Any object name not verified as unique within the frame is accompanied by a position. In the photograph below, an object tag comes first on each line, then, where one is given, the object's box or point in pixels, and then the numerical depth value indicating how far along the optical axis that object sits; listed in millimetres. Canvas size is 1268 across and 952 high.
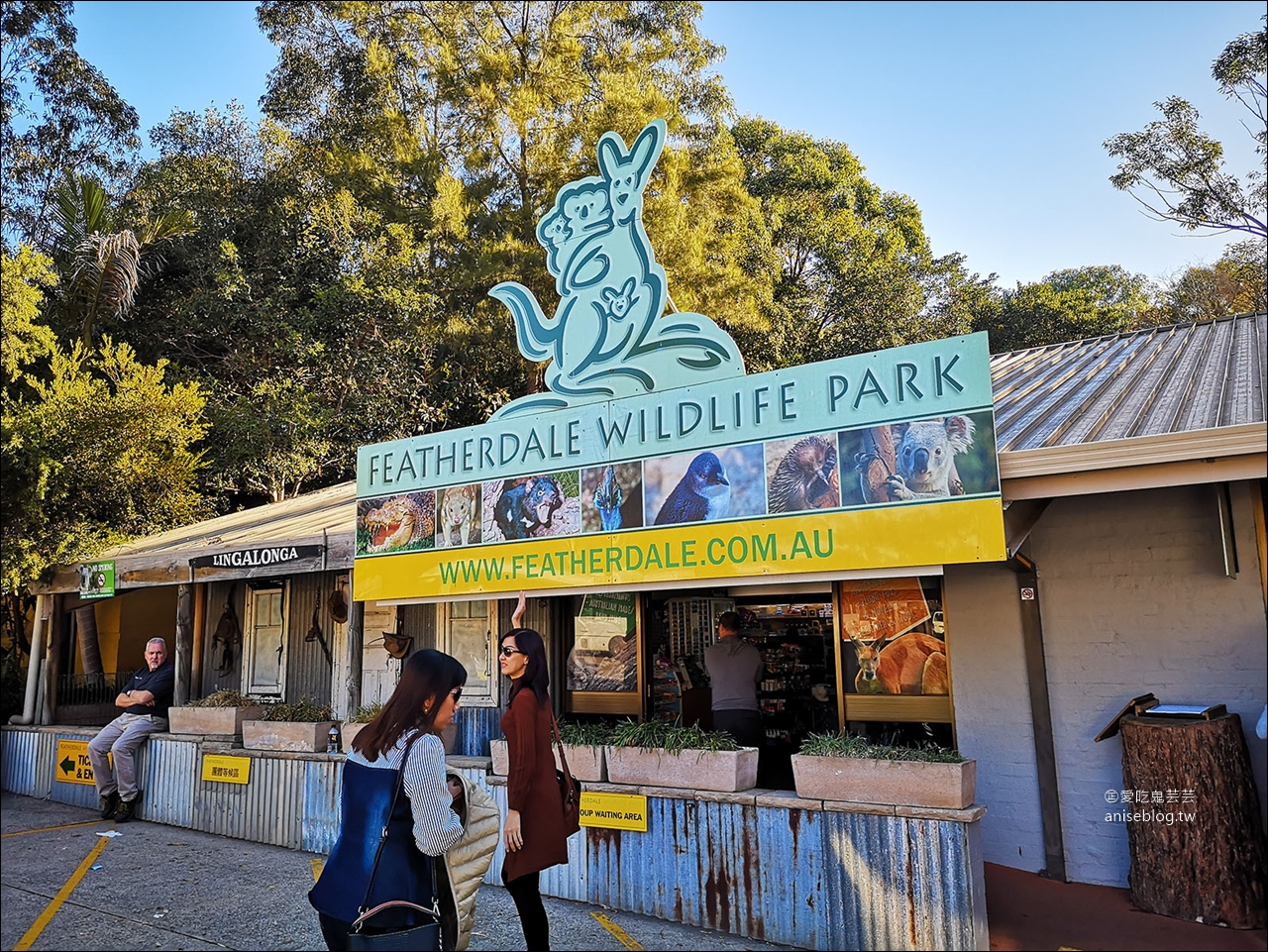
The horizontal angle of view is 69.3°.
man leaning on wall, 9648
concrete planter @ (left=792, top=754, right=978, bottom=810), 5203
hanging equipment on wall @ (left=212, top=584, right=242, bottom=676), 12305
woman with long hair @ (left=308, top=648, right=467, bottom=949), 3408
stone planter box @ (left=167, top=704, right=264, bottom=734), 9250
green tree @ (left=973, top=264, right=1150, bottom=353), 27219
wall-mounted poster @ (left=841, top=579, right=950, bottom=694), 7152
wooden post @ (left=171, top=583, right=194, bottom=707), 10555
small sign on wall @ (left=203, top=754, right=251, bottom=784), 8734
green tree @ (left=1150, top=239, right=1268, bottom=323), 25125
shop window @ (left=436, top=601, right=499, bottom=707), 9562
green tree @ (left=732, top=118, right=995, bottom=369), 24812
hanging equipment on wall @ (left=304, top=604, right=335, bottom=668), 11258
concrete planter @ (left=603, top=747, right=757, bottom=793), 5980
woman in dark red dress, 4512
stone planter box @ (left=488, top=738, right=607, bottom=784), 6590
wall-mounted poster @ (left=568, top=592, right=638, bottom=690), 8688
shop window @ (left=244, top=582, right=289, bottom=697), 11812
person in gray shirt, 7297
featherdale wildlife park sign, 5297
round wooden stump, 5250
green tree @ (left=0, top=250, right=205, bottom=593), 11227
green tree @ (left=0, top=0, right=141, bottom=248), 22375
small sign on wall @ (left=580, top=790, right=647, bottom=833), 6273
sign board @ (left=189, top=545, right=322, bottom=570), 8859
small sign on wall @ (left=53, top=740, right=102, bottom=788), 10305
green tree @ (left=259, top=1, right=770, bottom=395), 19625
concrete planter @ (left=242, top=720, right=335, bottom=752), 8477
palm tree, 16141
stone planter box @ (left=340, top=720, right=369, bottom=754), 7910
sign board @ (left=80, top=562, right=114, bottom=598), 10578
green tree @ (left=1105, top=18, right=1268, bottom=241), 20703
